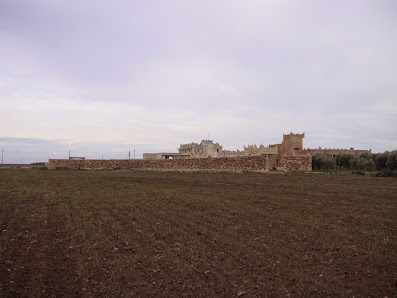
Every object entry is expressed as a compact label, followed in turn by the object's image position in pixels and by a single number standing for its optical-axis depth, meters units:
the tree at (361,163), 41.83
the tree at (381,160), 39.62
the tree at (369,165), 39.06
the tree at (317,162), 44.88
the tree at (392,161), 35.97
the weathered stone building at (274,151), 38.97
